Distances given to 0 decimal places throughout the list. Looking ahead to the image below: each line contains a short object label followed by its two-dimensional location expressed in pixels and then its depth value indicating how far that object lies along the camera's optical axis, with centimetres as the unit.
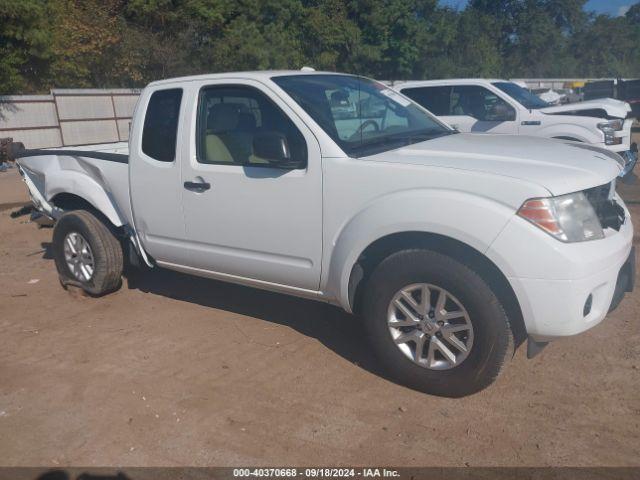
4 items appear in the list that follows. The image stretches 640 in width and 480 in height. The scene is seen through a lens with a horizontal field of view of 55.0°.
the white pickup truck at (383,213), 323
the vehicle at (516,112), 998
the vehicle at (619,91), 2255
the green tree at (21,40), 1930
